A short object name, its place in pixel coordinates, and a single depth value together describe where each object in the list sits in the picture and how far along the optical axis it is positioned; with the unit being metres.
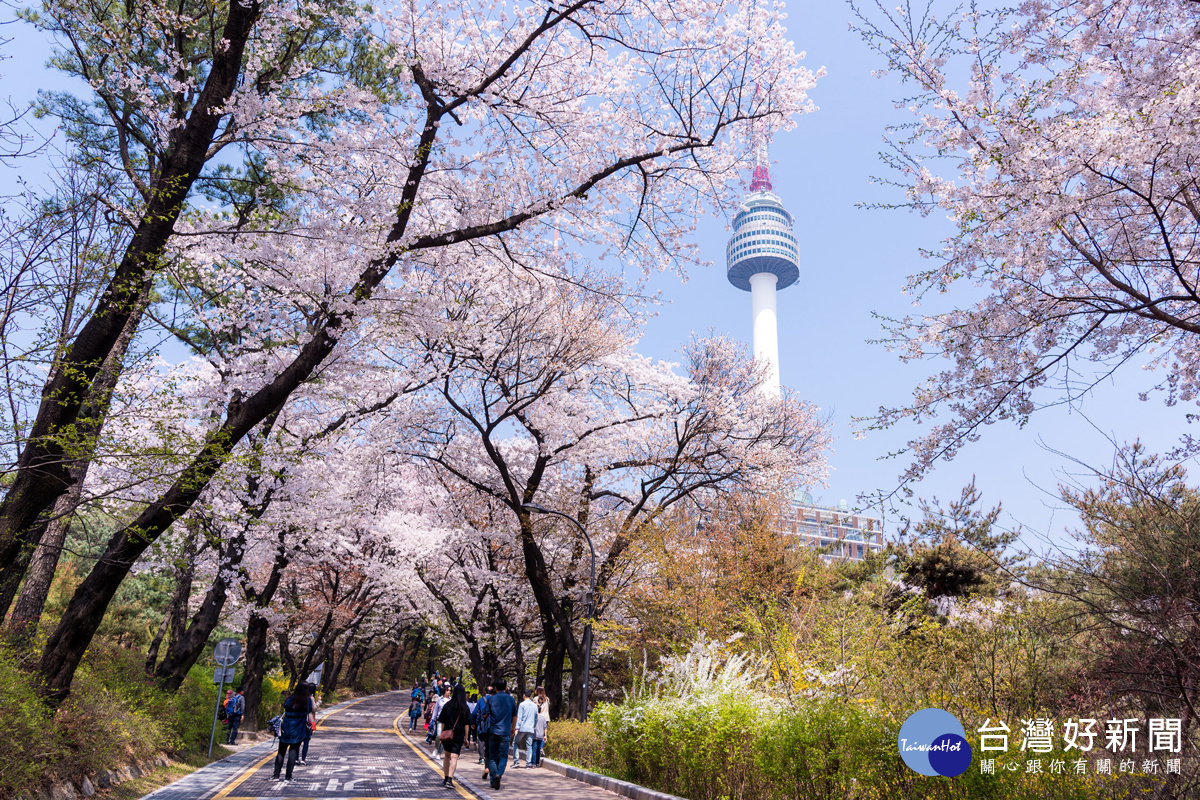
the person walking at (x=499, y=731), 11.92
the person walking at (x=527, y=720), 16.16
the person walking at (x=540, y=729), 16.28
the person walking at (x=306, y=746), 15.38
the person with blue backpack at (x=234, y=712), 19.72
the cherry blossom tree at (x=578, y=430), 18.61
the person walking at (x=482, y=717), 12.75
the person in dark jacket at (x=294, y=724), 12.45
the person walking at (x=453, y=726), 12.16
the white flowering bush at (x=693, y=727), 9.26
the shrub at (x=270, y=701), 26.00
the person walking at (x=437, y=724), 20.65
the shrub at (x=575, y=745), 14.36
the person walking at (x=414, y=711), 30.79
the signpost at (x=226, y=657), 17.34
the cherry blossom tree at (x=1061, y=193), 6.38
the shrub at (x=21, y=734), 7.20
